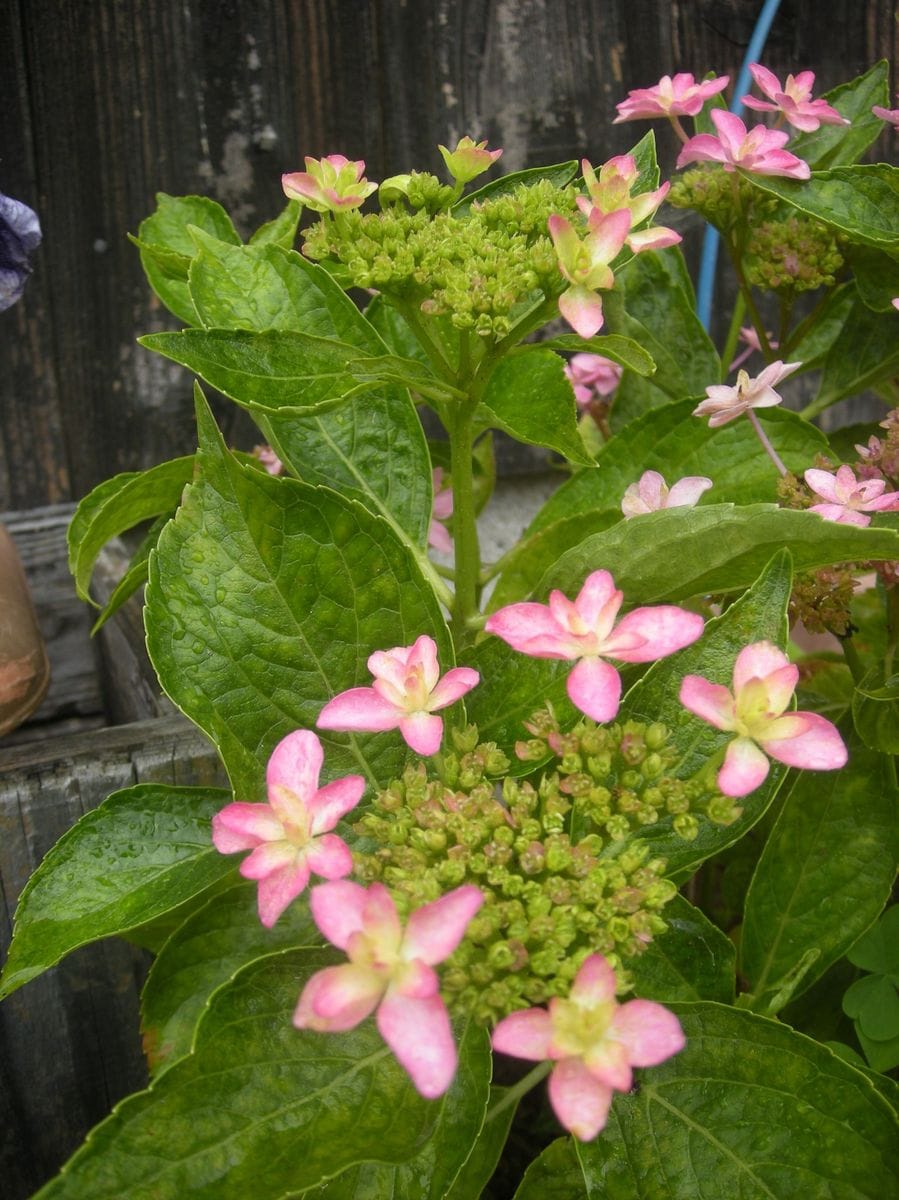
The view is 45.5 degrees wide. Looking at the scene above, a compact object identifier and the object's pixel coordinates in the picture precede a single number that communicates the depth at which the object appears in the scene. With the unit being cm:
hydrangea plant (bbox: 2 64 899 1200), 53
